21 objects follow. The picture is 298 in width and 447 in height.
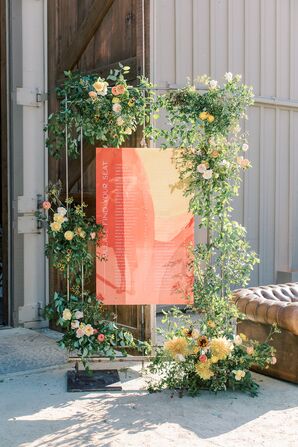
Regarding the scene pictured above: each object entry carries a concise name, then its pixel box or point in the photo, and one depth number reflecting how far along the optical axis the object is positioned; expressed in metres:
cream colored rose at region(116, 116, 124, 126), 5.12
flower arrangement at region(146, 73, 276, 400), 4.93
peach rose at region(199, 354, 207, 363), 4.78
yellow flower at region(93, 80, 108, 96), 5.02
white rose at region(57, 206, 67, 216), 5.09
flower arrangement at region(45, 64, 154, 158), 5.13
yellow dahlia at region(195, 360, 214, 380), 4.80
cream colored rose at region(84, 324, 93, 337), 5.07
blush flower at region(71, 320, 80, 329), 5.09
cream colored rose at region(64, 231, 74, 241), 5.08
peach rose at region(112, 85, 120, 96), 5.07
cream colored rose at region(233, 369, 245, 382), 4.85
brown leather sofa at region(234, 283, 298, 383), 5.07
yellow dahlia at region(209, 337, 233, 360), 4.82
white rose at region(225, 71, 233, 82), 4.95
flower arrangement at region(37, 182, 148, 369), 5.11
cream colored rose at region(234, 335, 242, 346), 4.97
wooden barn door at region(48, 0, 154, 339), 5.58
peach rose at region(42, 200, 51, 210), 5.05
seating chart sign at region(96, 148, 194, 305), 5.28
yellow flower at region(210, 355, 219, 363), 4.82
